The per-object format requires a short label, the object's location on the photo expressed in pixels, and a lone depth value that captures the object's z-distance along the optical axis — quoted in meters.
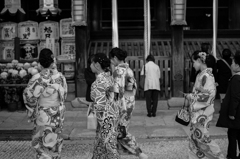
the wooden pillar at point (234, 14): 13.68
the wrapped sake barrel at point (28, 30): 13.62
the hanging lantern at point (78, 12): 12.21
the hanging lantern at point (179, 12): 12.09
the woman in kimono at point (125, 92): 6.49
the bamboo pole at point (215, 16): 11.55
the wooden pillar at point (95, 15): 13.73
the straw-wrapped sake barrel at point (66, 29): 13.45
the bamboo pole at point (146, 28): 11.47
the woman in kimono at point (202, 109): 5.98
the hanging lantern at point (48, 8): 12.20
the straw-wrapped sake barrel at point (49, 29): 13.55
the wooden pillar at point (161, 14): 13.81
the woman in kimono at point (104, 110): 5.76
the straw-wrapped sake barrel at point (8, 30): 13.70
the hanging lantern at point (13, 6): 12.74
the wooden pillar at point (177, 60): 12.27
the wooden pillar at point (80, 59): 12.42
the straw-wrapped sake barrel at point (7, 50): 13.78
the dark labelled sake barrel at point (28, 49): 13.78
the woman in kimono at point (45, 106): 5.59
